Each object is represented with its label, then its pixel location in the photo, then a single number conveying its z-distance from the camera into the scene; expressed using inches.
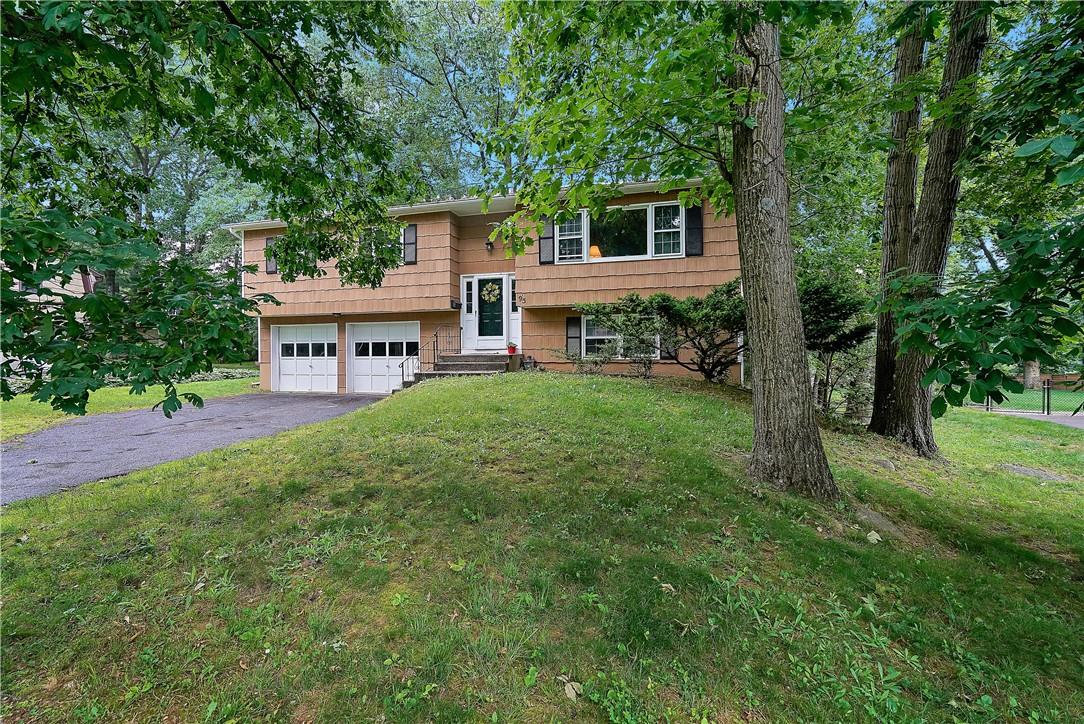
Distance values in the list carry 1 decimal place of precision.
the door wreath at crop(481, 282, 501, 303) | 487.5
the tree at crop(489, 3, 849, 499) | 140.9
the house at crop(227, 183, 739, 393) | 417.1
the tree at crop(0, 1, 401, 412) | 74.9
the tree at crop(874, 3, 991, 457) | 175.2
